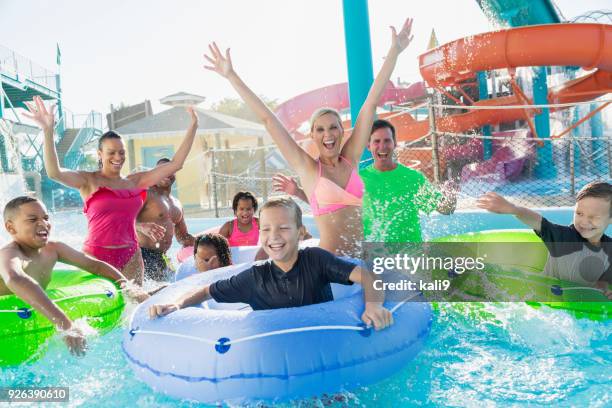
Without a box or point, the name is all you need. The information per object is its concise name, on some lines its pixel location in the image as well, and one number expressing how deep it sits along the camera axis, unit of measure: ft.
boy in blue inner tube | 6.84
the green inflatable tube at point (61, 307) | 8.28
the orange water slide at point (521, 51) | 23.80
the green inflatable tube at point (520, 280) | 8.21
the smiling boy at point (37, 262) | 7.95
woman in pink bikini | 8.02
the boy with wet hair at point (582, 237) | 7.91
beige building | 47.09
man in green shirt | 9.51
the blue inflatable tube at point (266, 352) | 6.30
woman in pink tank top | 10.11
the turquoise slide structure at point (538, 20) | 29.71
